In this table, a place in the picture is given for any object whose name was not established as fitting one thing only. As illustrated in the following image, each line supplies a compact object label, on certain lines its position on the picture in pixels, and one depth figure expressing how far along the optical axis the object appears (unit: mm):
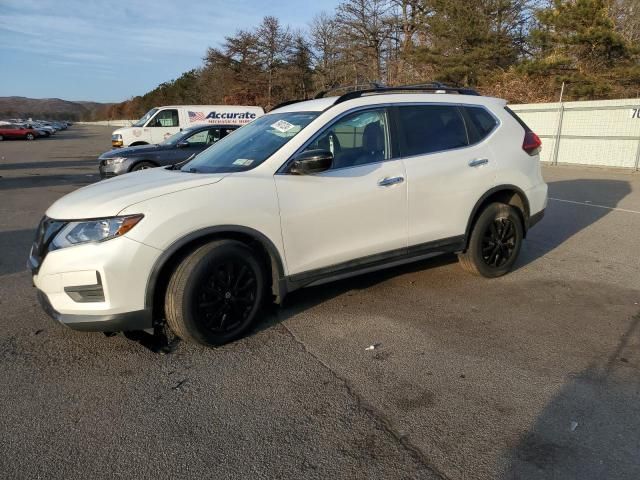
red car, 46219
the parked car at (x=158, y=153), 11164
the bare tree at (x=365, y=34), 37938
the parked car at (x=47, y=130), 53656
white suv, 3281
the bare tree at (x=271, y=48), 45984
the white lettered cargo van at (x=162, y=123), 18719
